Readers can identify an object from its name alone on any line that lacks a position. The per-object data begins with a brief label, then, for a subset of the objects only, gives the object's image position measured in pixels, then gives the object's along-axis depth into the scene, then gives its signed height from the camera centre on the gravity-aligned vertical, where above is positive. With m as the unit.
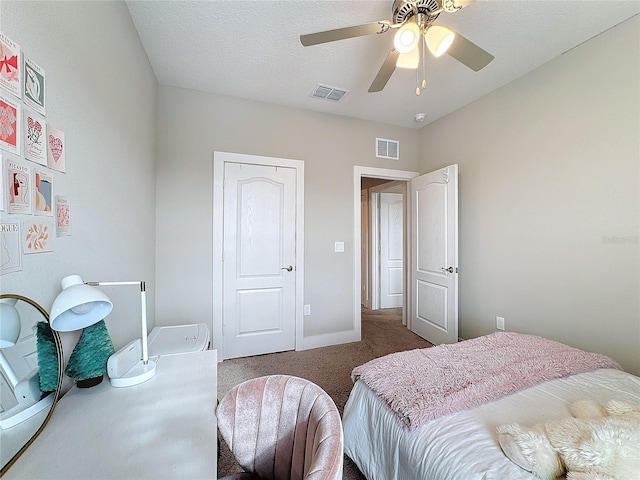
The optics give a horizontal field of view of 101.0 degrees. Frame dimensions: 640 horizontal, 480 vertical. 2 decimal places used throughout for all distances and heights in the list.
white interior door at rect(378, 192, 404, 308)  4.71 -0.10
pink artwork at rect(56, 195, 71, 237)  0.93 +0.10
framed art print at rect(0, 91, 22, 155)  0.68 +0.32
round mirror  0.64 -0.35
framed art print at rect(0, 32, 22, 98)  0.68 +0.48
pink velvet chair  0.85 -0.60
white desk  0.64 -0.54
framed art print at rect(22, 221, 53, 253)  0.78 +0.02
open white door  2.78 -0.14
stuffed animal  0.74 -0.62
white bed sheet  0.85 -0.70
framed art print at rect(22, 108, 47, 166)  0.77 +0.33
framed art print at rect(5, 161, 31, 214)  0.71 +0.16
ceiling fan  1.39 +1.16
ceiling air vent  2.53 +1.50
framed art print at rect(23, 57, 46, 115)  0.76 +0.48
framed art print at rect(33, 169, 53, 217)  0.81 +0.16
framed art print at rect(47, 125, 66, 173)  0.88 +0.33
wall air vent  3.30 +1.21
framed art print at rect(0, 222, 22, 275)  0.67 -0.01
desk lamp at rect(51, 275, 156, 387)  0.75 -0.23
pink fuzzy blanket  1.10 -0.64
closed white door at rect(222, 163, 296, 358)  2.69 -0.17
